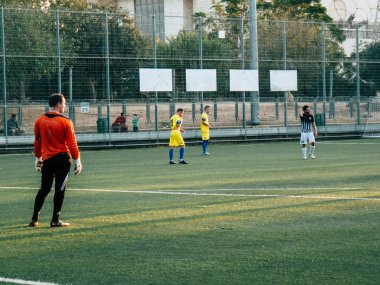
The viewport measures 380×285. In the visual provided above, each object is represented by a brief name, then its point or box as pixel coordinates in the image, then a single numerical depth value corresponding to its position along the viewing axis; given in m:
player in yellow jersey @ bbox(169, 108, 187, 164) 26.17
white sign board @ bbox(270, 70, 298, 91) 39.38
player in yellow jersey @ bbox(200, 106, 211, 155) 30.78
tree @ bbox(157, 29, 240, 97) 37.31
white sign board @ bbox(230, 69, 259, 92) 38.31
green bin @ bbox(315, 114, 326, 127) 40.84
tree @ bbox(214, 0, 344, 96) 40.09
